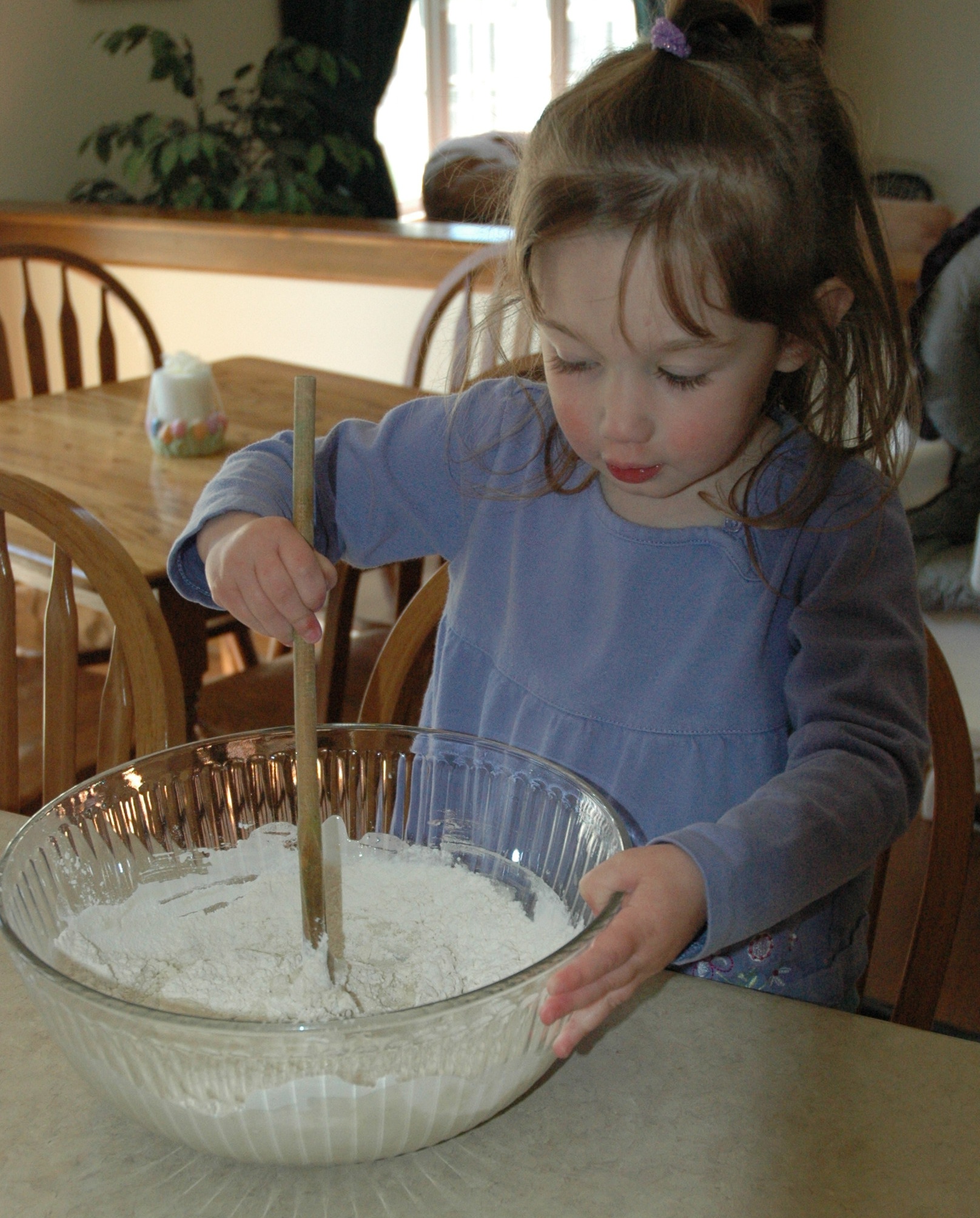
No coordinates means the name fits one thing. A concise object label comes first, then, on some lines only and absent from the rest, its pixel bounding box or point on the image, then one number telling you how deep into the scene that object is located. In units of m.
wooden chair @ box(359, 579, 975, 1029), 0.85
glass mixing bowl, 0.47
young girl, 0.70
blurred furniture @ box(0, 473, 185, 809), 0.94
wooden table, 1.51
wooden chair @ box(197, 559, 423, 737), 1.61
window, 6.18
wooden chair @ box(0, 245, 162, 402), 2.35
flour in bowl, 0.59
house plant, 3.51
